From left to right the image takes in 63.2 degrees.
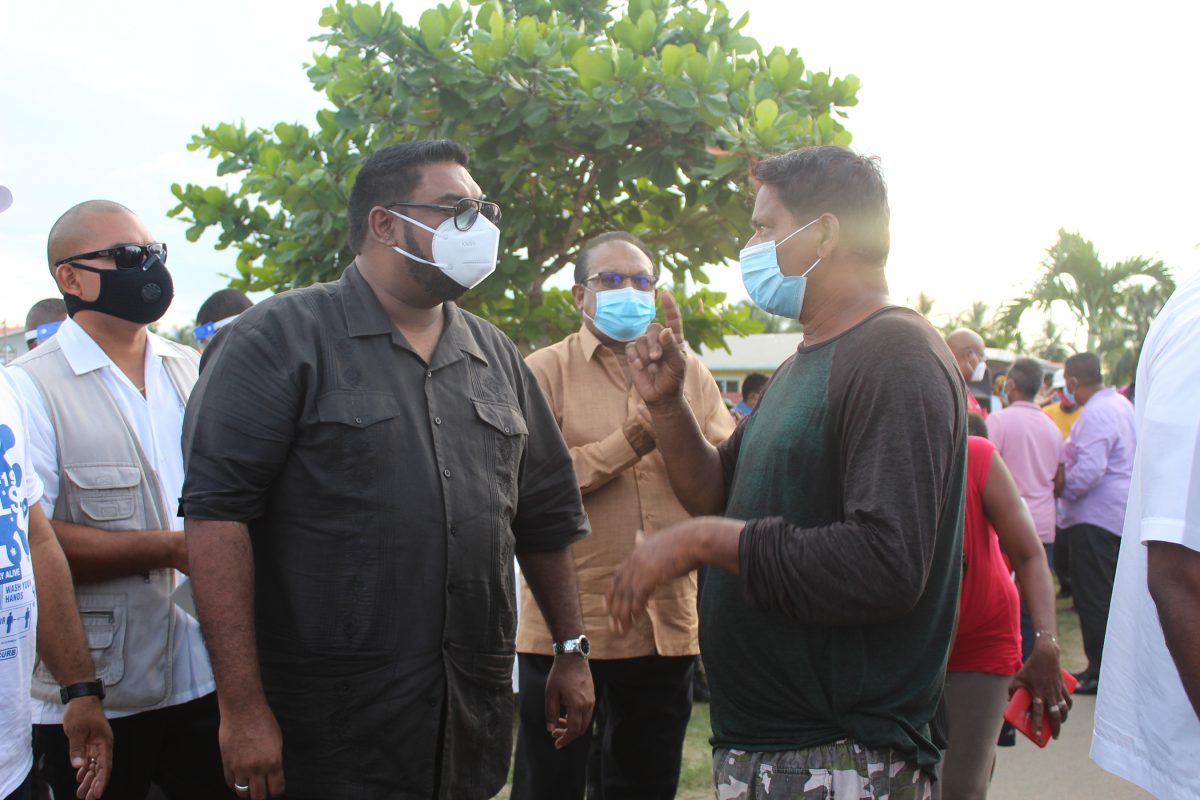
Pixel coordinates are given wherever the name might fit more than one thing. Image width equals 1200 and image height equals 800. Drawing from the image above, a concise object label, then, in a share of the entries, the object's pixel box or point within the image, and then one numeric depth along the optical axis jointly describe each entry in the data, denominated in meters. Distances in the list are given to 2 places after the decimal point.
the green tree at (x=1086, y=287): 23.17
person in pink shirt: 7.06
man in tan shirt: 3.49
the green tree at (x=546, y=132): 4.99
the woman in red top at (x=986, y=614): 3.22
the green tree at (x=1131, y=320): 23.30
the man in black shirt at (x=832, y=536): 1.90
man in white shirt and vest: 2.71
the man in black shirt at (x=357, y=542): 2.22
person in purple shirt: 6.99
